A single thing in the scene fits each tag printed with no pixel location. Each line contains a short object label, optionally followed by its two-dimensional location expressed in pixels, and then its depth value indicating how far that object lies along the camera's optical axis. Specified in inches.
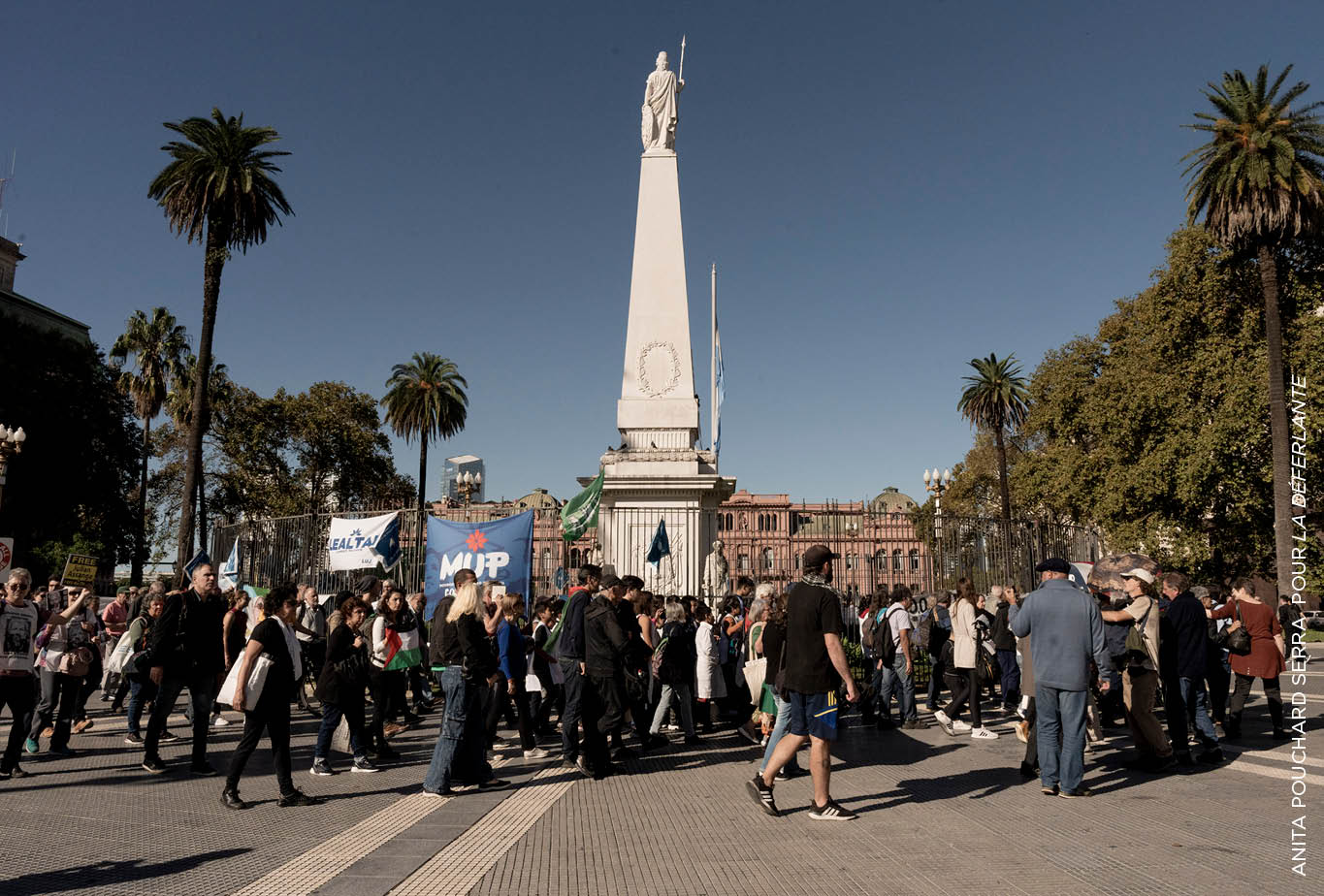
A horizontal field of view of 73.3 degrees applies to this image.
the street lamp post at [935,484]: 1175.9
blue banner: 533.0
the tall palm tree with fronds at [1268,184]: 897.5
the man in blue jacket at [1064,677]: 262.8
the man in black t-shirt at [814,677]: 236.7
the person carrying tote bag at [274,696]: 259.9
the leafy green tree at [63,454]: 1353.3
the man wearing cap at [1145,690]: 301.0
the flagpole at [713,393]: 822.6
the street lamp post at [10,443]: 722.8
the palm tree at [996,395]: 1833.2
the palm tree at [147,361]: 1576.0
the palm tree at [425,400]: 1776.6
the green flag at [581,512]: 538.9
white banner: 612.7
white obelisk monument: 686.5
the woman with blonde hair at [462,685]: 275.3
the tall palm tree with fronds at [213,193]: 954.1
